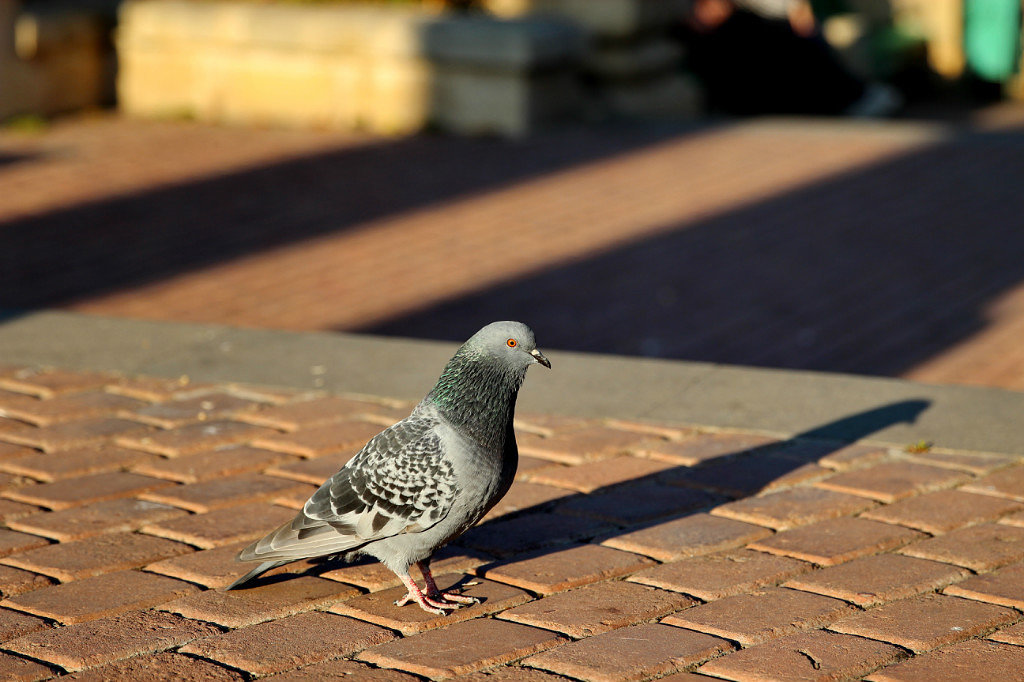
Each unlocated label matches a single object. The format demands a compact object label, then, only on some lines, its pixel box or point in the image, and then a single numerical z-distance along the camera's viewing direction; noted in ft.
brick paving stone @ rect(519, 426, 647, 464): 13.82
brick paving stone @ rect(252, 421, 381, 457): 14.06
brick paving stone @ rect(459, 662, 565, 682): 9.09
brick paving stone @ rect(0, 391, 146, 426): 15.07
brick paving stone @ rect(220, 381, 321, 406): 15.69
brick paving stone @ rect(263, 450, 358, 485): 13.23
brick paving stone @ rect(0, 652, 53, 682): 9.15
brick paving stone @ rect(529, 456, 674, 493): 13.05
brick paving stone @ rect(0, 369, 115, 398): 16.01
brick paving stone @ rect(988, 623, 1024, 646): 9.48
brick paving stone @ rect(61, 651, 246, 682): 9.16
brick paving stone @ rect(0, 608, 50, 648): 9.84
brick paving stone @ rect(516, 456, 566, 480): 13.41
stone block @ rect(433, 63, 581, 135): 35.96
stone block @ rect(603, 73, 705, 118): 39.06
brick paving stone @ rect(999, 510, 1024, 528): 11.80
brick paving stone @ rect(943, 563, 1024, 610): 10.18
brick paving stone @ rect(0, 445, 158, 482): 13.34
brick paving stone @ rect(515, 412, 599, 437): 14.62
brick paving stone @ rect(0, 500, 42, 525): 12.21
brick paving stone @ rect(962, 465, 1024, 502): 12.47
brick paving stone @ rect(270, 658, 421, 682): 9.15
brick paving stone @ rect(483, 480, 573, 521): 12.53
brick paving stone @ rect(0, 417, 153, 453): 14.20
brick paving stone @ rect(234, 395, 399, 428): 14.88
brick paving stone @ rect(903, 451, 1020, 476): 13.12
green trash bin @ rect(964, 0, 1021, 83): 46.68
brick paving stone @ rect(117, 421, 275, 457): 14.08
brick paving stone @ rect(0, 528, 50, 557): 11.45
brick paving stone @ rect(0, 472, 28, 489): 13.03
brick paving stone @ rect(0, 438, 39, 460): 13.92
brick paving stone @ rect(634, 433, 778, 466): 13.70
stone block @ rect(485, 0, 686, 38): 38.42
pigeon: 10.11
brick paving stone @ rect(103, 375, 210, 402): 15.88
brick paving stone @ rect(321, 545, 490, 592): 11.07
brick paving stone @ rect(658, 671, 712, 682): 9.04
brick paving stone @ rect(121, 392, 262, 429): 15.01
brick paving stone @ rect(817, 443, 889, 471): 13.37
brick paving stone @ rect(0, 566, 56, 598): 10.66
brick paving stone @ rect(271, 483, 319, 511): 12.53
